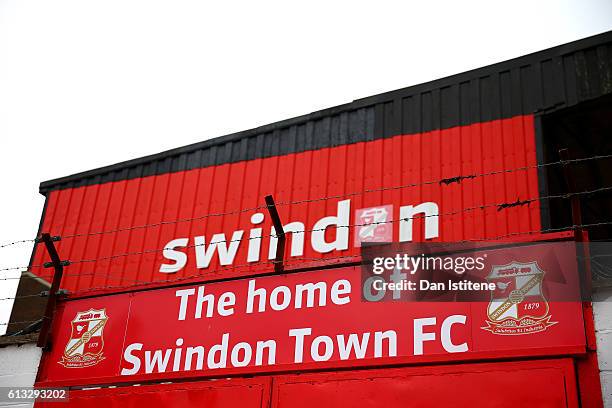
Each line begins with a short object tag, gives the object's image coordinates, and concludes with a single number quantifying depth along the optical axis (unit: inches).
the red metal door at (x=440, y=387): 200.8
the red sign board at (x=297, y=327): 213.6
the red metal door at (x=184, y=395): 246.5
